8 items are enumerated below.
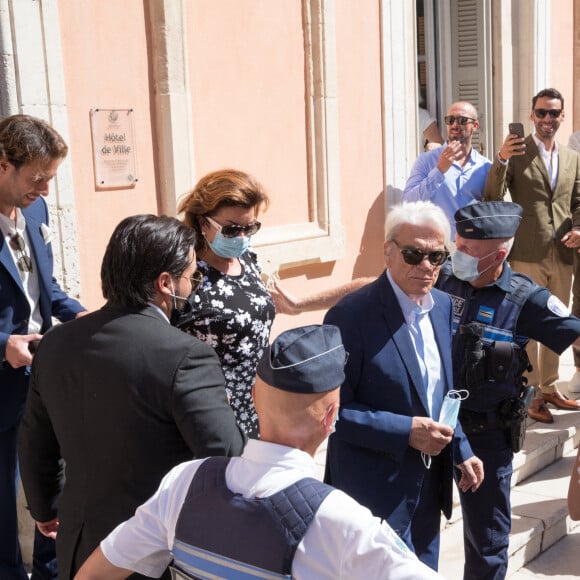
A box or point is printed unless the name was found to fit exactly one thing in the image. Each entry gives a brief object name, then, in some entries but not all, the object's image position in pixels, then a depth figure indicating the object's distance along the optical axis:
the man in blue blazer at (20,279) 3.07
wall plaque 4.82
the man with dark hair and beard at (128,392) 2.23
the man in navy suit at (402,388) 2.90
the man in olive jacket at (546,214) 6.36
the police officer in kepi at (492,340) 3.51
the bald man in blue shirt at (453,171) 6.03
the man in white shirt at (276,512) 1.62
